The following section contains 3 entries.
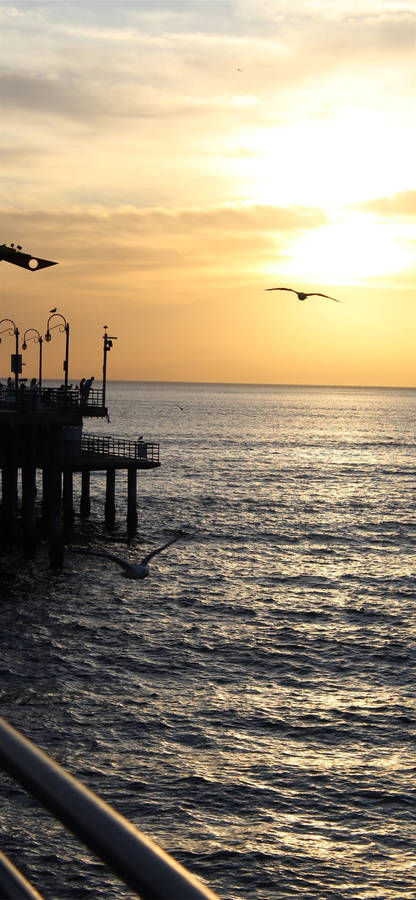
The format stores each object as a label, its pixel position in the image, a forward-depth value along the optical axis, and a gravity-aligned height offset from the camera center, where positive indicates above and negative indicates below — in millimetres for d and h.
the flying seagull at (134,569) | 37438 -7068
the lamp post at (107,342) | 62306 +4762
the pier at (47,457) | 42531 -2725
